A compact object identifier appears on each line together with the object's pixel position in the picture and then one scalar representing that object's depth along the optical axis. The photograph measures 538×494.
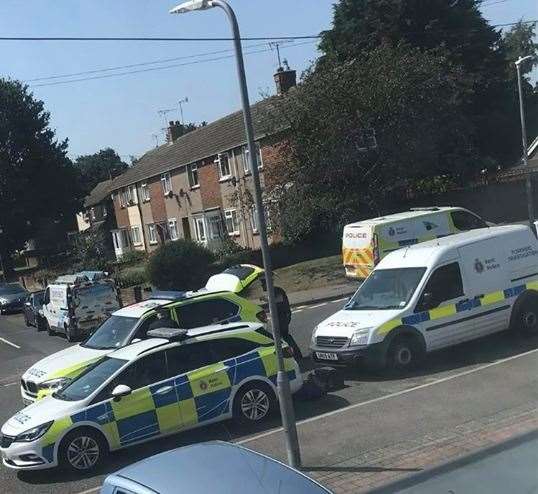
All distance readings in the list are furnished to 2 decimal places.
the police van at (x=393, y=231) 20.88
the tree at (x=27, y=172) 53.06
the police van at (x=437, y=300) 11.28
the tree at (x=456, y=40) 38.56
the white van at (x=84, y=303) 21.64
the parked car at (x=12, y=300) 34.88
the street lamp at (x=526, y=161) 28.34
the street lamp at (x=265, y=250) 7.14
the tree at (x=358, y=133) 27.62
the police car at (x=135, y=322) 11.59
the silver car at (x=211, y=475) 4.25
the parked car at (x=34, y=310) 26.08
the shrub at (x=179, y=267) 29.36
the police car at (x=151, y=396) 8.48
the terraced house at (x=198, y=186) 35.54
